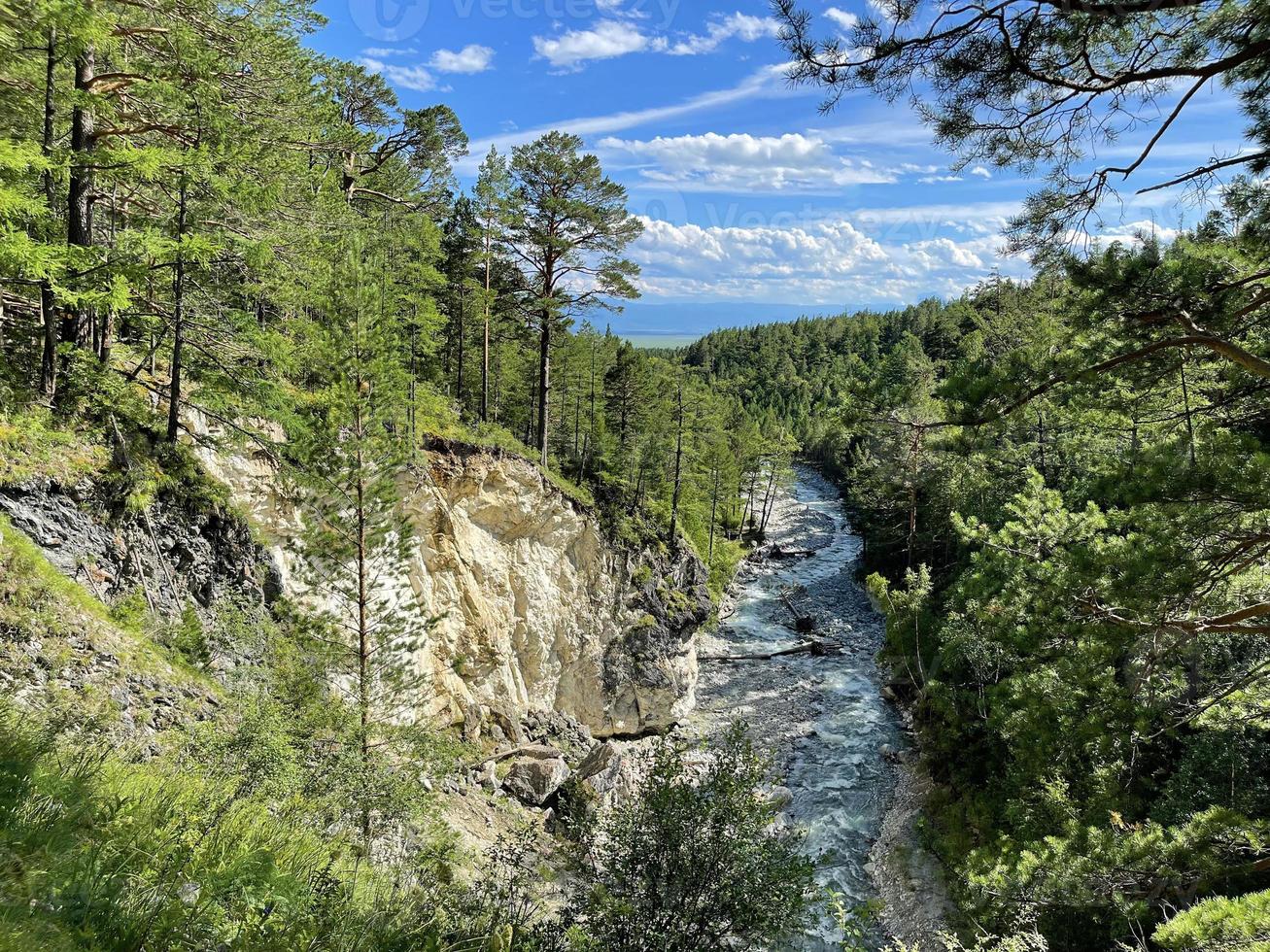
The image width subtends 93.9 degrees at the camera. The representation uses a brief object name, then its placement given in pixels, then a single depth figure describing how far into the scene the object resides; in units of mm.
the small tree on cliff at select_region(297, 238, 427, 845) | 9531
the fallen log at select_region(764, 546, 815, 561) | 45969
